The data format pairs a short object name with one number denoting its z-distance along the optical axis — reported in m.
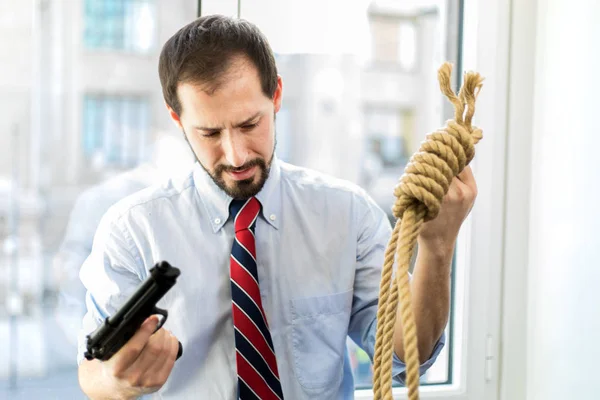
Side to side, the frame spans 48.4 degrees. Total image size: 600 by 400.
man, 1.07
